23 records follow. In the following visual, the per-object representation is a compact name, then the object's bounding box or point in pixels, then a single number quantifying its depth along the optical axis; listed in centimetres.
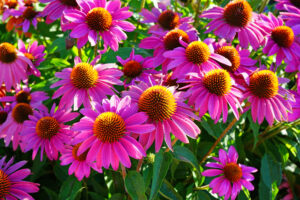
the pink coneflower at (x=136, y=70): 64
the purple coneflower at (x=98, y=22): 61
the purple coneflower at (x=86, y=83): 58
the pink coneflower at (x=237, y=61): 59
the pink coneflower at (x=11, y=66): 67
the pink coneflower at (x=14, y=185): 56
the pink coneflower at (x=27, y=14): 81
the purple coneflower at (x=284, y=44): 64
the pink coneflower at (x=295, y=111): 60
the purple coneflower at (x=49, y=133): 58
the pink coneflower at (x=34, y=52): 71
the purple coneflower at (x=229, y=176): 58
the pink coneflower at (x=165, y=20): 73
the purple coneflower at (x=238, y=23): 64
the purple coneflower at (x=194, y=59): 57
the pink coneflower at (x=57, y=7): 65
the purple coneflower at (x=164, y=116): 49
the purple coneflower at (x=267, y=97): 55
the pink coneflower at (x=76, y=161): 56
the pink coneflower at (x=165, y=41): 61
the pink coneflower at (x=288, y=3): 75
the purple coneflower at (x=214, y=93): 52
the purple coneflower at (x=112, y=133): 48
